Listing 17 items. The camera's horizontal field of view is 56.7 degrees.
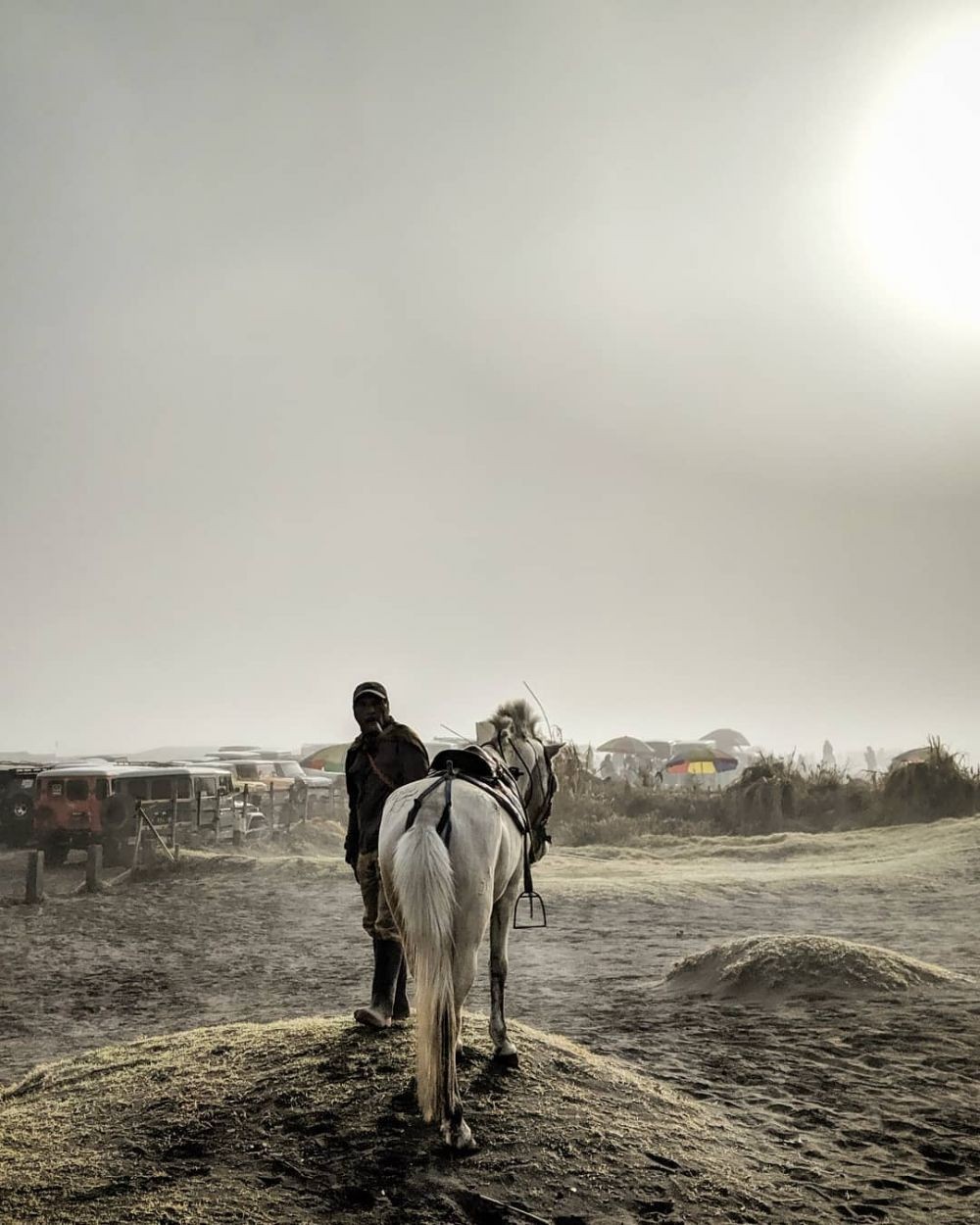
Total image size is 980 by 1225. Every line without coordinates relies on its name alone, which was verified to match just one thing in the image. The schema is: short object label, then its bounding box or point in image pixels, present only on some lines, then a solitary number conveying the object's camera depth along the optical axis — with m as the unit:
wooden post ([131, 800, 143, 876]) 19.17
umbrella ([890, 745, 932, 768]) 36.73
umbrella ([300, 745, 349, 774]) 36.91
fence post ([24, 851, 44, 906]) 15.99
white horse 4.23
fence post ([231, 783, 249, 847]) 24.16
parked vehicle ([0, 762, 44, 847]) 24.39
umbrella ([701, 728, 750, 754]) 71.31
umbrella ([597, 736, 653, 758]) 50.71
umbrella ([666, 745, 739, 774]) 41.75
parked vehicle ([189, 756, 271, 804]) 28.56
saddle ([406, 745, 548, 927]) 4.82
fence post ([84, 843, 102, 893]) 17.27
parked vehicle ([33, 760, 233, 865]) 21.22
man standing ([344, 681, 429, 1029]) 5.67
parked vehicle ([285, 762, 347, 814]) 28.89
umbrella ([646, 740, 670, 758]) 61.83
